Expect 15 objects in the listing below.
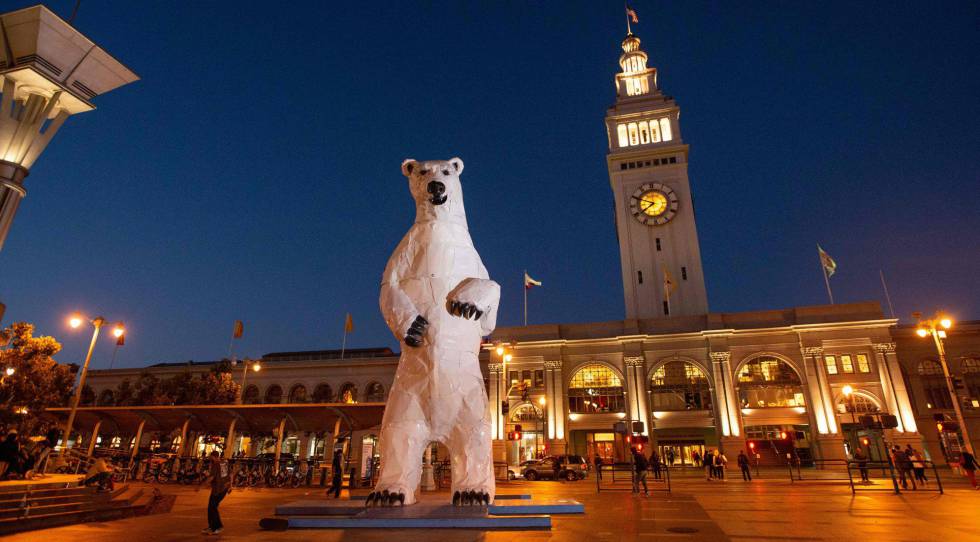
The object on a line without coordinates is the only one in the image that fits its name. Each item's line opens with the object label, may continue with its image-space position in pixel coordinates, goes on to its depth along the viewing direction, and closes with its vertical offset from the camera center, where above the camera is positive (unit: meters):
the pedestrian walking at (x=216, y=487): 7.61 -0.57
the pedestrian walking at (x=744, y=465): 22.42 -0.34
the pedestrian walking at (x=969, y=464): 15.41 -0.11
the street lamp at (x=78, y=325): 17.45 +4.14
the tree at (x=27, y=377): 20.16 +2.83
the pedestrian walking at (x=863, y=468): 15.86 -0.31
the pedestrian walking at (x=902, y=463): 15.39 -0.11
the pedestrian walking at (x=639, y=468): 14.98 -0.36
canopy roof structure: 19.53 +1.36
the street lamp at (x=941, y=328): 18.62 +4.82
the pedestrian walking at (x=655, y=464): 21.41 -0.33
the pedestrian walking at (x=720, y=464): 22.89 -0.31
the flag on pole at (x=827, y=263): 34.19 +12.76
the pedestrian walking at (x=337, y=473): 15.00 -0.61
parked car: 23.81 -0.69
